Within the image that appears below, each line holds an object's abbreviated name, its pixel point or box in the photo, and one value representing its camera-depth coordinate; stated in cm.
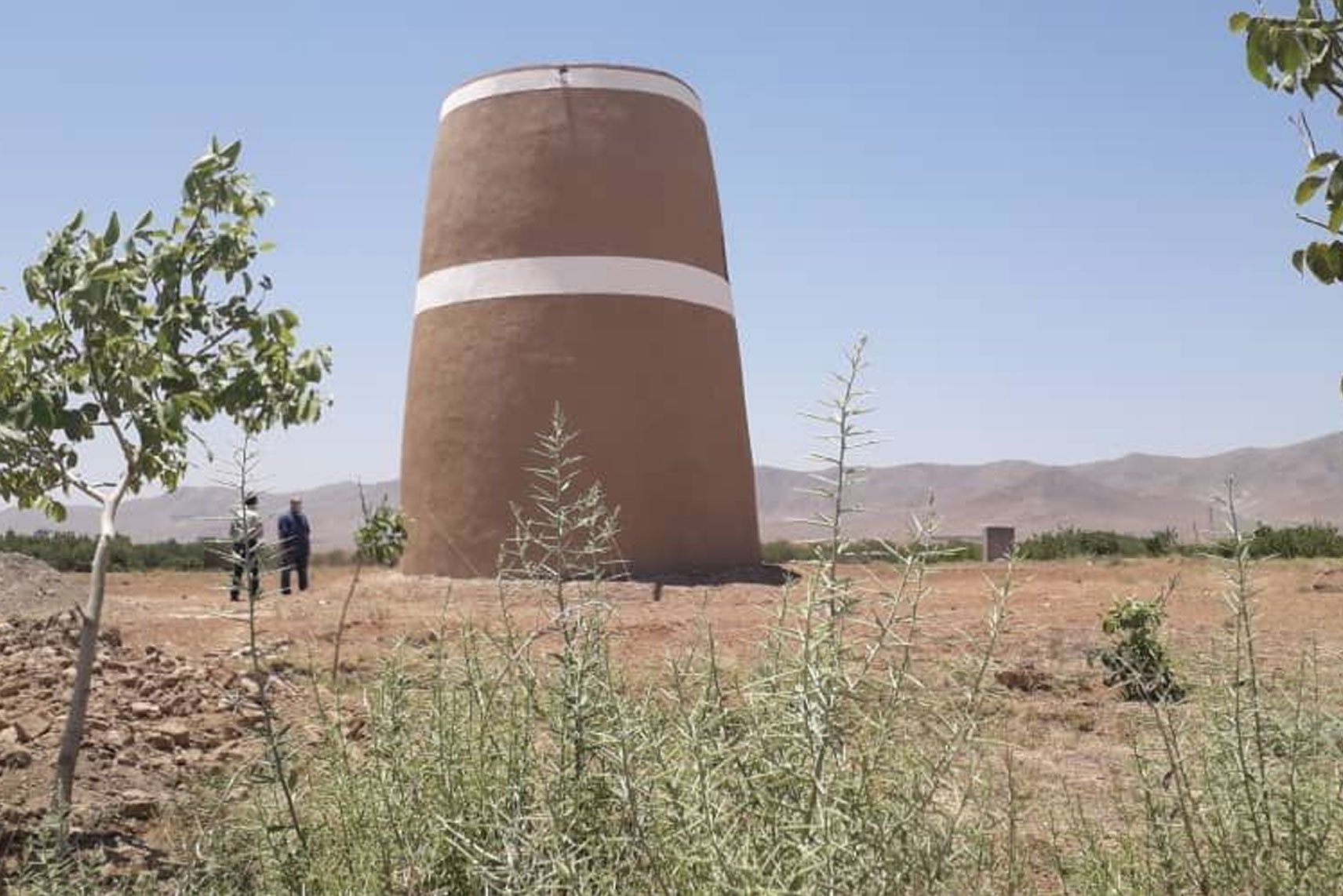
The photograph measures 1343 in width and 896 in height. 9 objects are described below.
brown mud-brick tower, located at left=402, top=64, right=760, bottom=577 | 1738
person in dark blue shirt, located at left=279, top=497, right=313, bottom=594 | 1755
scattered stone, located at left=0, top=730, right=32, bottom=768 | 639
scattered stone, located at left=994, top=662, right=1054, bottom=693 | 990
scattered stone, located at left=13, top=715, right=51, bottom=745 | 689
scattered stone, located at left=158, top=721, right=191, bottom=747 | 725
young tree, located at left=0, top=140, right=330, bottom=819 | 567
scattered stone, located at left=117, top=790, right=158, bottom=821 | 595
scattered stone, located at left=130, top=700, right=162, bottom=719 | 786
